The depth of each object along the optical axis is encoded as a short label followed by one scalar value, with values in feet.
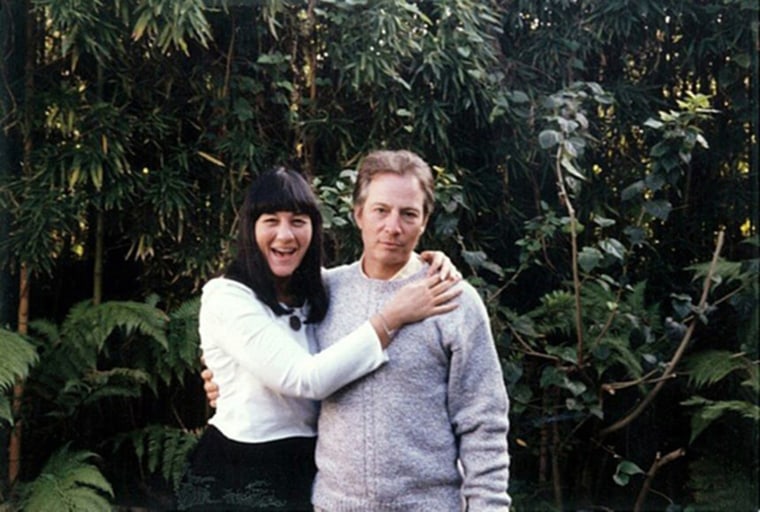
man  5.53
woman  5.81
